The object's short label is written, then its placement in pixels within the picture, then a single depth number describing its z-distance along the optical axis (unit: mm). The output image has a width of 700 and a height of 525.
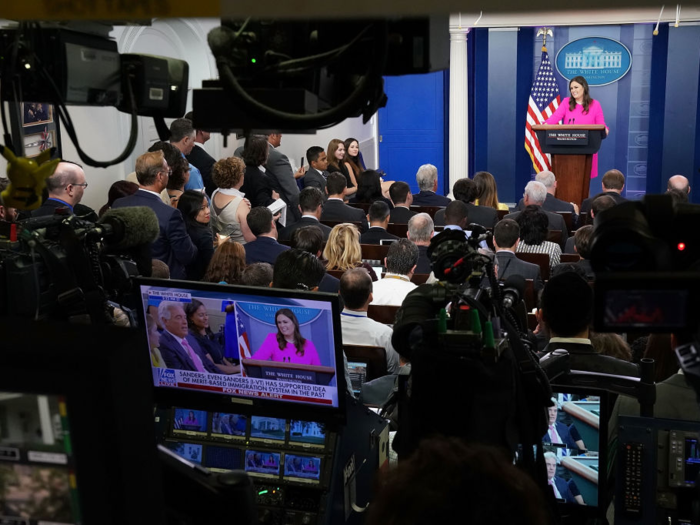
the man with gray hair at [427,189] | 8602
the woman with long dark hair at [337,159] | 10133
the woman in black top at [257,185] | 7941
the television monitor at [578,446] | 2555
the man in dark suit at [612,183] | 8242
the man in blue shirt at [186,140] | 7234
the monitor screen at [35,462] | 981
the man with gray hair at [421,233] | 5844
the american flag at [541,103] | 12469
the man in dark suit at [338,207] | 7586
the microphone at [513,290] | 2428
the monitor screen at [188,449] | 2699
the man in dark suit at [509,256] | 5543
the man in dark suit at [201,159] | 8039
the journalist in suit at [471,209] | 7434
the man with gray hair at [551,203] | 8211
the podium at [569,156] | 10219
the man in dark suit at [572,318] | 3244
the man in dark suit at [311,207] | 6629
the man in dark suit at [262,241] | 5609
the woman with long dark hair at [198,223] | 5918
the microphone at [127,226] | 2428
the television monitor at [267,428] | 2633
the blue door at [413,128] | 13484
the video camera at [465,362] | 2117
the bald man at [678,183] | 8734
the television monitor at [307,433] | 2590
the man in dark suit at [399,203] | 7742
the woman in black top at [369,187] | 9000
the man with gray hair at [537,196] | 7434
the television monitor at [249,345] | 2479
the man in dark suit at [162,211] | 5531
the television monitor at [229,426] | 2674
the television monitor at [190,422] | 2717
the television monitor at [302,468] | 2559
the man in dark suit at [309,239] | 5387
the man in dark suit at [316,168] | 9492
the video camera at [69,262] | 2238
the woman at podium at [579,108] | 11023
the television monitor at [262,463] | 2607
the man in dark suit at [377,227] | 6609
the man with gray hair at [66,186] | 4672
